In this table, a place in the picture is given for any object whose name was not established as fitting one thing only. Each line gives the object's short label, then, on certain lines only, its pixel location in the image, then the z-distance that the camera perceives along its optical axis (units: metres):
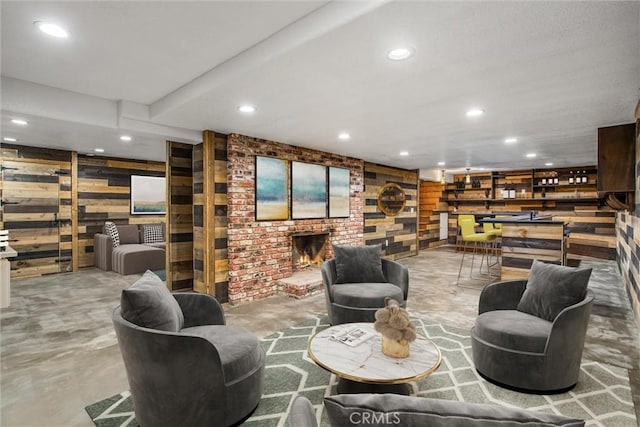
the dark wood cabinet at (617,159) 3.79
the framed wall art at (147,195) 7.32
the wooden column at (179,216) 4.79
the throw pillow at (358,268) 3.70
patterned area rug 2.03
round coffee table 1.85
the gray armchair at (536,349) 2.23
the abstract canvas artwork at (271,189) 4.81
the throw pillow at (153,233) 7.12
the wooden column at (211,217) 4.32
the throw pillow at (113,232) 6.35
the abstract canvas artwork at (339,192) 6.13
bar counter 4.81
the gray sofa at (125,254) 6.07
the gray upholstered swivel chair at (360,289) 3.20
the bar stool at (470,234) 5.77
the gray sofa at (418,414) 0.72
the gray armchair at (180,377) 1.72
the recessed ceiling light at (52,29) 2.13
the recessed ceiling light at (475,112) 3.51
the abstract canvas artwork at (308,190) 5.37
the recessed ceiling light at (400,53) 2.16
